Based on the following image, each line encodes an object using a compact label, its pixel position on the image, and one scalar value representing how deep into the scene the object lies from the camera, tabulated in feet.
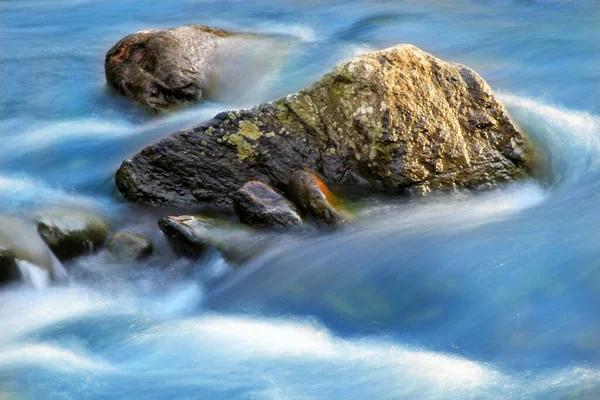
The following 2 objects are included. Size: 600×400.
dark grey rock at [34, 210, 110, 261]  37.58
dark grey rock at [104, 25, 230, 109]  50.39
